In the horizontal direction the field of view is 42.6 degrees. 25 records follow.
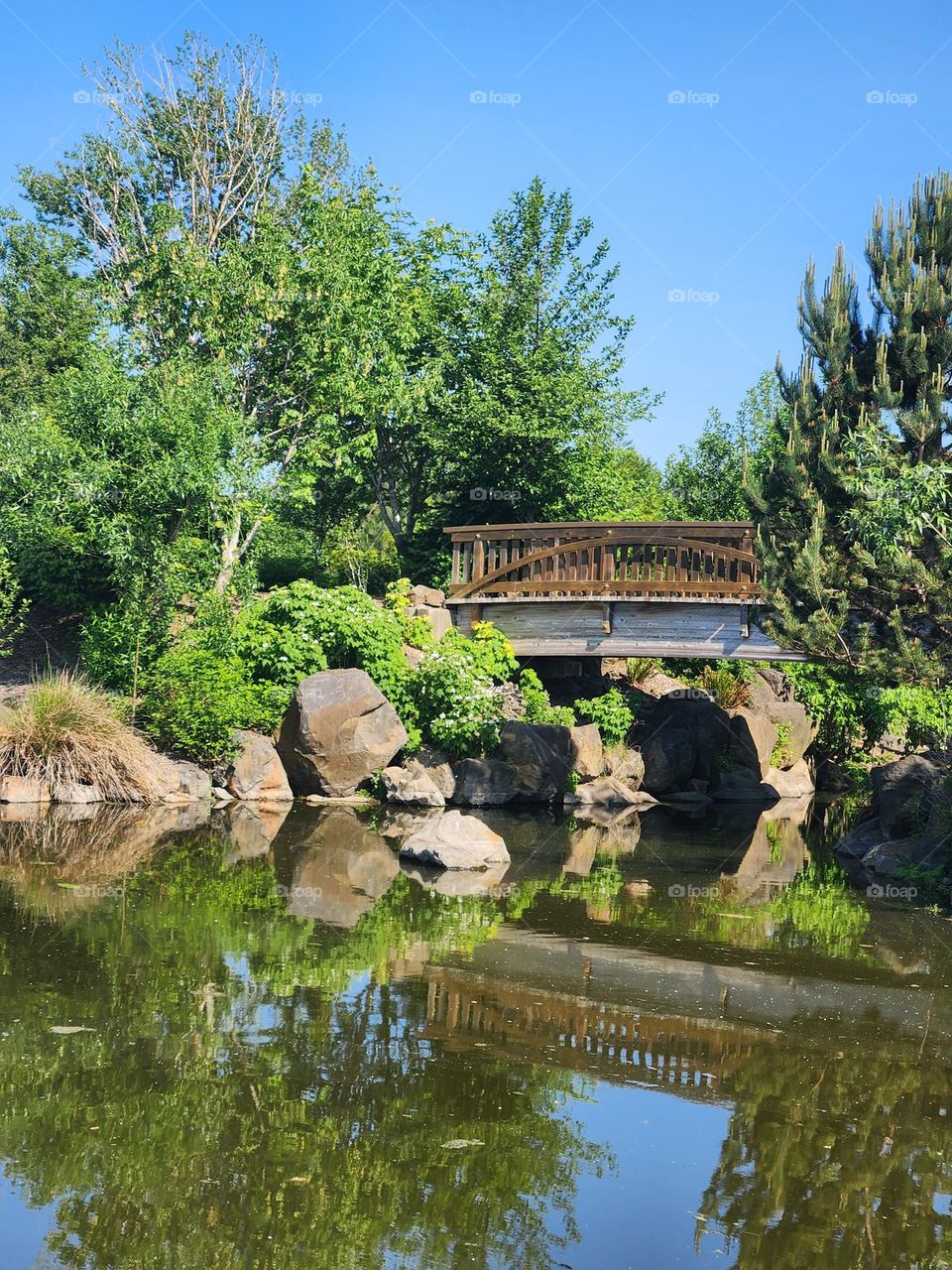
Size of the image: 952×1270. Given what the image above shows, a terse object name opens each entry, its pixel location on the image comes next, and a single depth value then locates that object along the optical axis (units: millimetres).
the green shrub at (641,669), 28156
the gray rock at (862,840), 16453
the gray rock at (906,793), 15445
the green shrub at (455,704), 20562
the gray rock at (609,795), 20828
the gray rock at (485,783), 20000
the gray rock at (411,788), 19594
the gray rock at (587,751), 21406
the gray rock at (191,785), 18453
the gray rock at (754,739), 23906
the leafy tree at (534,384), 26203
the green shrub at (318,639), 20703
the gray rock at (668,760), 22422
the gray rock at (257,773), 19203
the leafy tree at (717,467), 34000
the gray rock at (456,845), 14211
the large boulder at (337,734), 19453
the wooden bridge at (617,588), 21391
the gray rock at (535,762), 20406
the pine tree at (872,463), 13555
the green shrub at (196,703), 19062
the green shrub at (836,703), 24953
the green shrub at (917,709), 24781
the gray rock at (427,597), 23672
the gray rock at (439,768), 20141
